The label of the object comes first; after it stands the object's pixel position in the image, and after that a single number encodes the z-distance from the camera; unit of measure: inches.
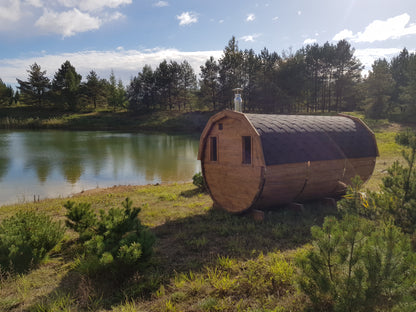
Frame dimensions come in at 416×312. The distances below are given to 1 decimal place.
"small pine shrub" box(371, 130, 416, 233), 219.0
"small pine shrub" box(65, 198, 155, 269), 188.9
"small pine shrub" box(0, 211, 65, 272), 218.4
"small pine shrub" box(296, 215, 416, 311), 124.8
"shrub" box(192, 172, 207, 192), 541.9
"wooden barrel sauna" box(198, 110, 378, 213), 305.9
